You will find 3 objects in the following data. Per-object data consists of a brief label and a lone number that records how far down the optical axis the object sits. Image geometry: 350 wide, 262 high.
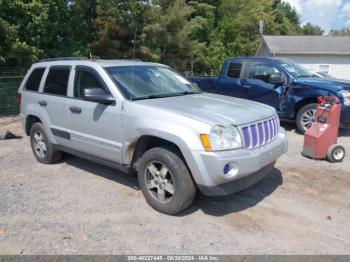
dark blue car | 8.48
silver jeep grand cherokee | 4.05
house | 26.47
